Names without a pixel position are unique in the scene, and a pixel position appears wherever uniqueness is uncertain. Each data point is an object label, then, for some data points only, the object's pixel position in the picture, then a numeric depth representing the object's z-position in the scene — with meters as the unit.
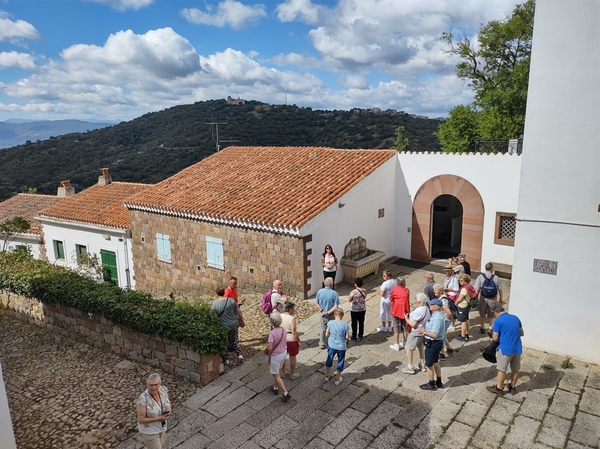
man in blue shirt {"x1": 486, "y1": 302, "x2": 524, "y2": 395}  6.90
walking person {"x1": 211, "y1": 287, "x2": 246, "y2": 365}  8.20
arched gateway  13.36
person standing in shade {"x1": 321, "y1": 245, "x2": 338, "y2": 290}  11.42
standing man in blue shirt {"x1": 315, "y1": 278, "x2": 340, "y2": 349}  8.26
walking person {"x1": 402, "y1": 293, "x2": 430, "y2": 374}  7.32
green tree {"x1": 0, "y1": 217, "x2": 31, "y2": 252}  19.80
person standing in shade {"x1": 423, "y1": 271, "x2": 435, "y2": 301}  8.84
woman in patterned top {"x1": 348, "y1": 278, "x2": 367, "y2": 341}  8.88
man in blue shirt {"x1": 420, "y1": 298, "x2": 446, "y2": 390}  7.02
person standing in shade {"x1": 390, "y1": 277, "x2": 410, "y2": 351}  8.37
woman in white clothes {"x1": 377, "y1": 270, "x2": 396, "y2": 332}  9.06
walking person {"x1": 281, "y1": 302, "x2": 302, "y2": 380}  7.43
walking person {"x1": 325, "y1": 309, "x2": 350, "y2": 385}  7.32
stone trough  12.64
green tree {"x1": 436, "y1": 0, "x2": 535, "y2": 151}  22.00
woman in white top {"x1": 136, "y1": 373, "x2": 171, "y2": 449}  5.27
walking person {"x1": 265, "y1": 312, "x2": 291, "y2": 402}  7.01
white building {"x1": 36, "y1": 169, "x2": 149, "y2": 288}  18.52
